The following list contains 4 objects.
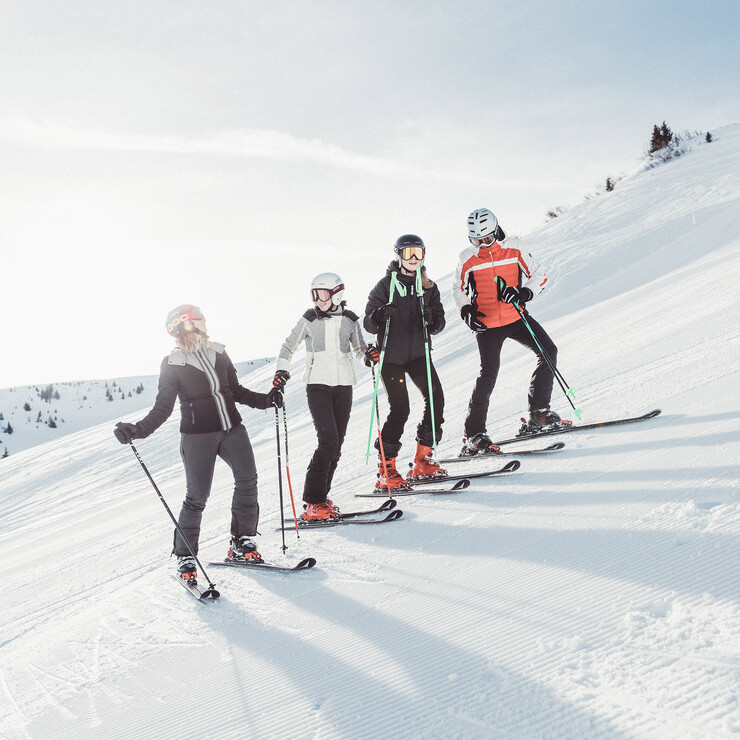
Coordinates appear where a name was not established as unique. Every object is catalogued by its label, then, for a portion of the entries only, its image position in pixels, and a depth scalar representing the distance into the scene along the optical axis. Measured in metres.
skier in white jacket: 4.85
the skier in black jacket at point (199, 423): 4.11
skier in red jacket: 5.57
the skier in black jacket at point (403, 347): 5.18
